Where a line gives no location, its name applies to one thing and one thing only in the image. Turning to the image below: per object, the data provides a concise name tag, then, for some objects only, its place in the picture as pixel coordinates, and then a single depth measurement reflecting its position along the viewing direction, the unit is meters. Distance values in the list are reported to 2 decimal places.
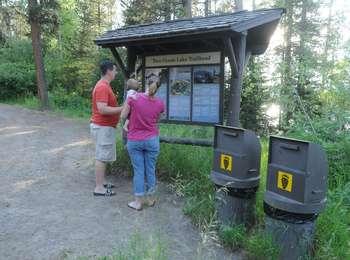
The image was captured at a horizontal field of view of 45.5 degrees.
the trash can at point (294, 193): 4.04
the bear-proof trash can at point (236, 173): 4.80
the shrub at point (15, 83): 20.42
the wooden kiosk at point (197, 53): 6.17
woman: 5.45
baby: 6.24
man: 5.85
